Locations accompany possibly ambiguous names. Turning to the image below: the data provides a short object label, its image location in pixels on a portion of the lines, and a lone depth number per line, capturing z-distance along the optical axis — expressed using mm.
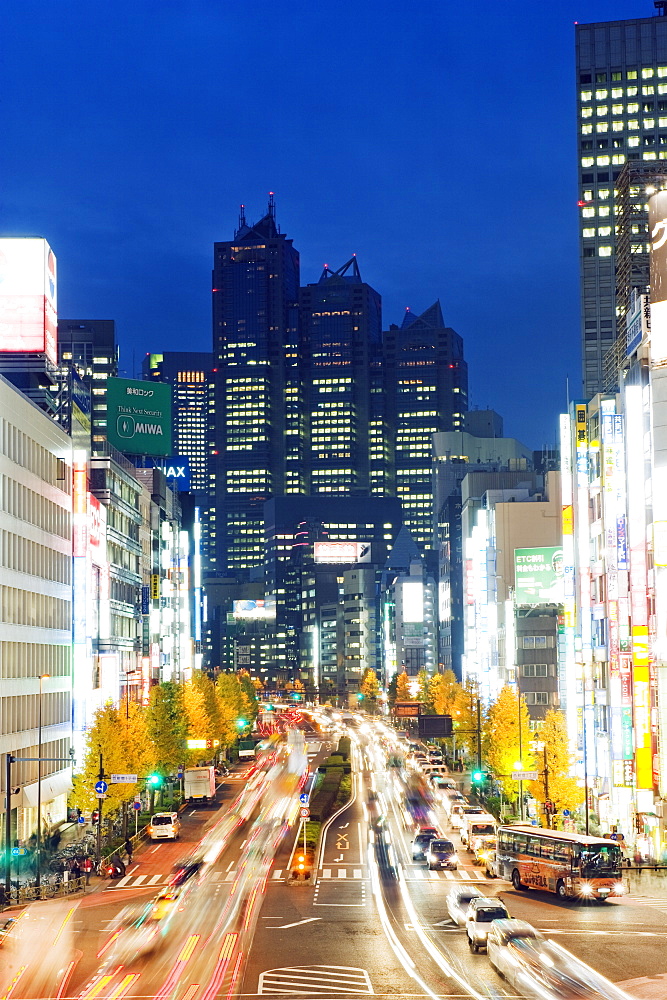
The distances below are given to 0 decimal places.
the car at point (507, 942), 42344
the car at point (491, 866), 69500
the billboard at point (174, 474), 196750
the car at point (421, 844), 78000
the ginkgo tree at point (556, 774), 93250
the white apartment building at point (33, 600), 83438
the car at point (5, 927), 51862
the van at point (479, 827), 80000
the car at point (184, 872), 65625
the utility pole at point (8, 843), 63412
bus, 60312
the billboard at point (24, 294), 95625
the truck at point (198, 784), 109375
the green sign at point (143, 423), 154500
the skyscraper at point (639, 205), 162875
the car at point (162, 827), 88062
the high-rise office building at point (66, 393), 104812
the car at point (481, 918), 47156
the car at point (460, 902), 52375
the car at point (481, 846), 76312
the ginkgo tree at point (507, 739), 107456
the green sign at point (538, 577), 145125
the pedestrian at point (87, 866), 70225
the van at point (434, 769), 131175
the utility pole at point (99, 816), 75969
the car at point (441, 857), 72625
